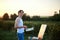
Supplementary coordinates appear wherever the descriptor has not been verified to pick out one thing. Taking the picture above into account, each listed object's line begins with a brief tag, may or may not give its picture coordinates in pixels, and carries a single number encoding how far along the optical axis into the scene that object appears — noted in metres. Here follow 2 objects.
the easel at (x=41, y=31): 4.62
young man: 4.07
